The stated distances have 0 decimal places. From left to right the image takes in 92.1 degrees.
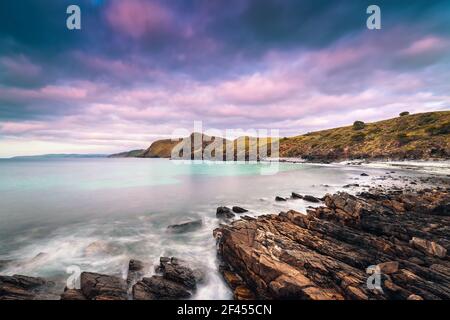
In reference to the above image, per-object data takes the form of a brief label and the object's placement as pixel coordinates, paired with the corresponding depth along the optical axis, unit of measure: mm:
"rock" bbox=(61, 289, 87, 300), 7836
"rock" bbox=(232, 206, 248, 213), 22141
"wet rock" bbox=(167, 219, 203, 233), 18016
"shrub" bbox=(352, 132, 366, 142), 112038
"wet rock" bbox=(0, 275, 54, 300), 8078
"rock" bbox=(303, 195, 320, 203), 25047
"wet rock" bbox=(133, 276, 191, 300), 8555
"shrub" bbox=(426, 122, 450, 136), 83581
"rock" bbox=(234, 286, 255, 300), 8610
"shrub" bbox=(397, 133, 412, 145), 86938
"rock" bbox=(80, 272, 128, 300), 8172
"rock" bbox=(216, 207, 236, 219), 21028
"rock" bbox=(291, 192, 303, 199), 27438
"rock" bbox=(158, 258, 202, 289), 9750
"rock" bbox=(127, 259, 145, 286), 10162
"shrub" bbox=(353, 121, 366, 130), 136400
